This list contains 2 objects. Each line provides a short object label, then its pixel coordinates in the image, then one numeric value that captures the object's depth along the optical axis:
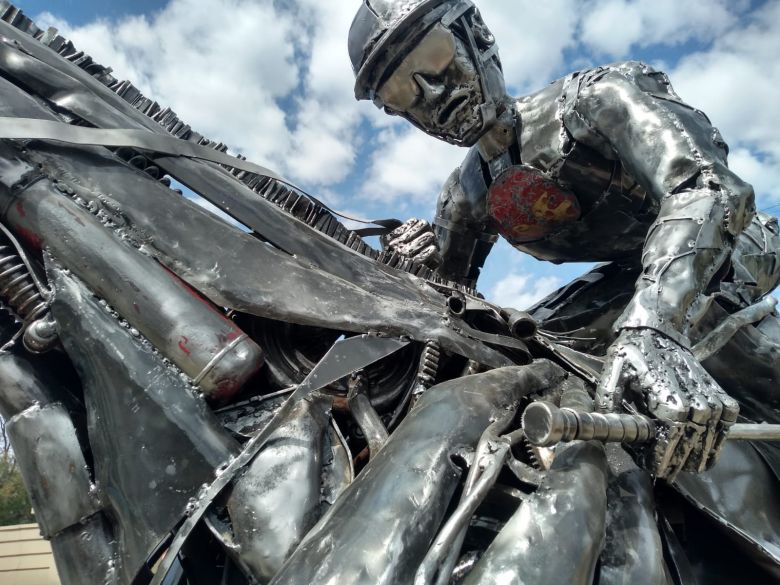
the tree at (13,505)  14.65
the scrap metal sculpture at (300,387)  0.40
